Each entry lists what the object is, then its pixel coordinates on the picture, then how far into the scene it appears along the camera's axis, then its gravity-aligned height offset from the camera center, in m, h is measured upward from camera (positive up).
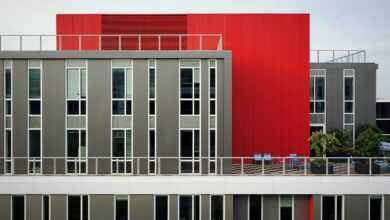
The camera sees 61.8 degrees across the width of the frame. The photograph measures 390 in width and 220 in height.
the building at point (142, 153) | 14.97 -2.13
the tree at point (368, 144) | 17.48 -1.90
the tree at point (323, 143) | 16.02 -1.72
